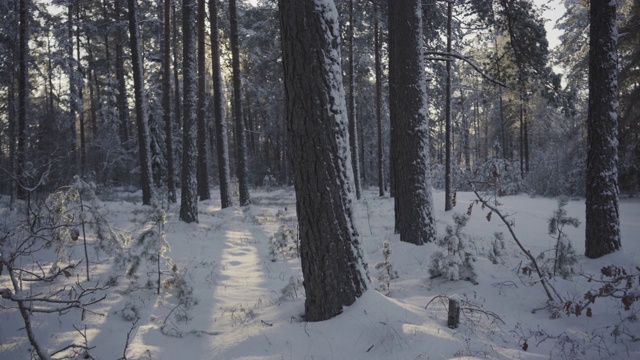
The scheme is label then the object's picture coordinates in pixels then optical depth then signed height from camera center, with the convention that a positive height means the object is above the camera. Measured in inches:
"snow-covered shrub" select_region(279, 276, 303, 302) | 180.3 -57.1
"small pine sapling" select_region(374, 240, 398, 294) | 195.2 -55.0
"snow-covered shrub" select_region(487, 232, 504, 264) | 242.7 -54.9
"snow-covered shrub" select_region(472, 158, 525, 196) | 859.9 -15.3
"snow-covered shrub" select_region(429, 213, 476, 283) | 205.0 -50.4
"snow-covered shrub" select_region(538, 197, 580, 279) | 216.7 -51.8
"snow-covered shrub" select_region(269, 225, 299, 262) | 301.0 -60.4
